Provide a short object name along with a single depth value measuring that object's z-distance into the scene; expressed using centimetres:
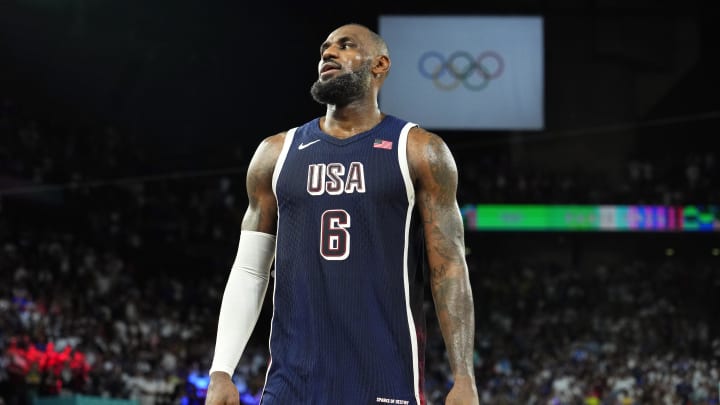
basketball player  730
